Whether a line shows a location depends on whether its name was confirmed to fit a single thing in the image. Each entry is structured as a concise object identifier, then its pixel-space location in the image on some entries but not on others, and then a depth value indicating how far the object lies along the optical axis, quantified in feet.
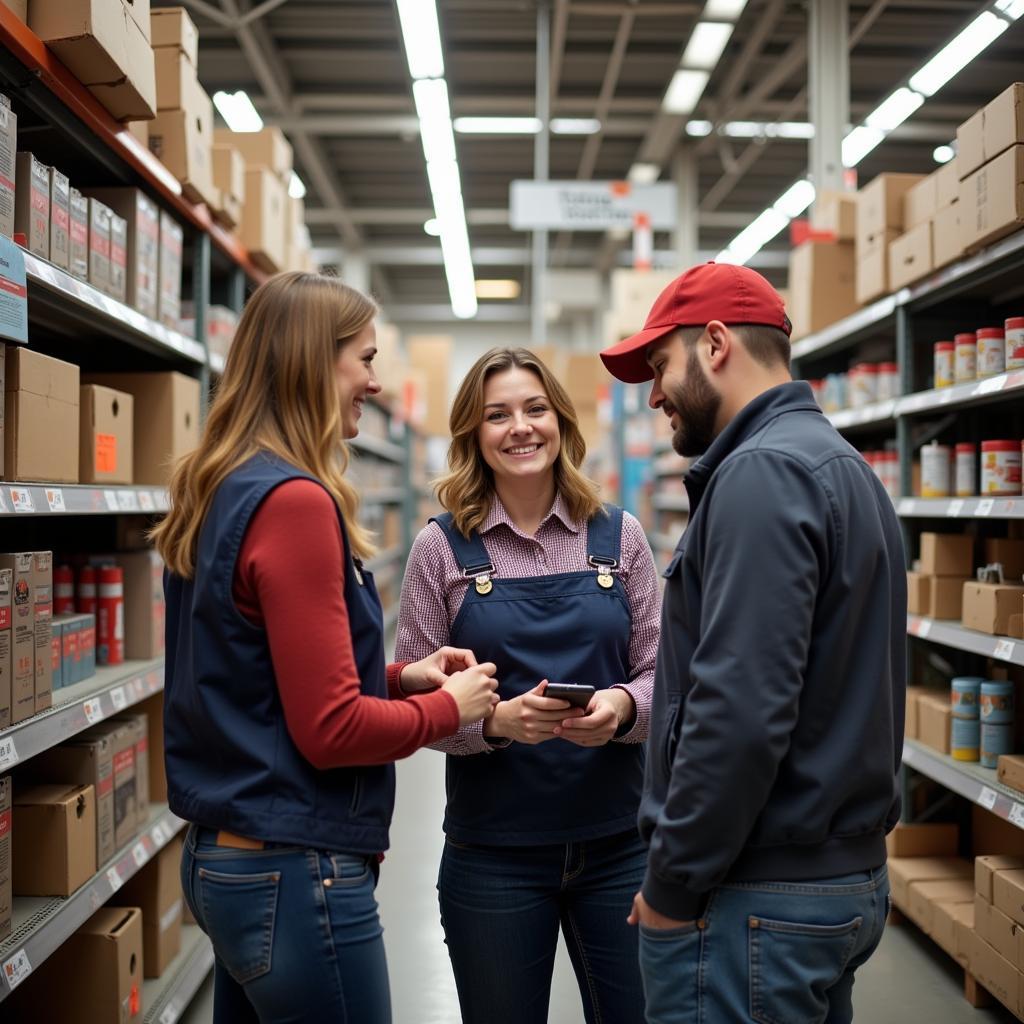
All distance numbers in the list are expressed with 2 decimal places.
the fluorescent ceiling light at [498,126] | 34.14
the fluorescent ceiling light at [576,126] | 35.24
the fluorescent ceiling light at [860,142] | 29.48
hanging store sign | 26.09
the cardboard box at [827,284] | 15.28
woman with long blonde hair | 4.55
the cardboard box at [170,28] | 10.25
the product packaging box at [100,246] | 8.80
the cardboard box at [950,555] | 11.89
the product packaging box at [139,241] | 9.56
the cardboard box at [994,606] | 10.24
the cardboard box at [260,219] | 13.28
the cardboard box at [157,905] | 10.14
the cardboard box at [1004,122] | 9.45
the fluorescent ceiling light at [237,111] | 26.73
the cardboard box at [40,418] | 7.17
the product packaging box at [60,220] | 8.02
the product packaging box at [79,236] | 8.41
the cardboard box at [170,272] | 10.31
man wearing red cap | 4.34
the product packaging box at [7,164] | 6.89
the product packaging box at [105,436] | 8.70
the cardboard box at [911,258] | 11.62
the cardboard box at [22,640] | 7.07
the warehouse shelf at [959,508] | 9.55
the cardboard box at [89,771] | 8.69
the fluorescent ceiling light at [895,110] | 26.84
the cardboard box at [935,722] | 11.45
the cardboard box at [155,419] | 10.33
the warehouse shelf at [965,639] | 9.63
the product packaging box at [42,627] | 7.43
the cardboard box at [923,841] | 12.78
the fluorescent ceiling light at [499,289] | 62.25
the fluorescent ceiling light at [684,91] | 26.89
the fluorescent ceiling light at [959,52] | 21.04
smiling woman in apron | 6.10
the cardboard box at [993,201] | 9.42
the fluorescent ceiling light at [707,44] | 23.65
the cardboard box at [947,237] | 10.77
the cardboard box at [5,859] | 6.88
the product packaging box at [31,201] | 7.57
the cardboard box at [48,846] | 7.77
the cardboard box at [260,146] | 14.62
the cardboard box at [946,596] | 11.82
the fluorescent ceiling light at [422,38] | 20.34
